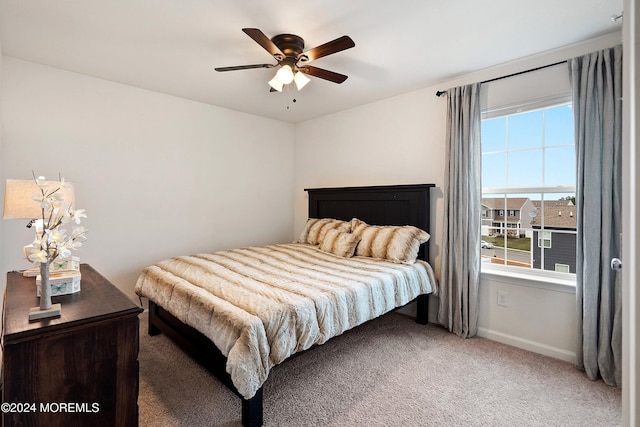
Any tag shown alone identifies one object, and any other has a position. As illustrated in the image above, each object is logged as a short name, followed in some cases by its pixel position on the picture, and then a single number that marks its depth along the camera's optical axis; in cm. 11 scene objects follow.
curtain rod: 242
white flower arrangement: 131
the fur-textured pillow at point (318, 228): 361
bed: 164
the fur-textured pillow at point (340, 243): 320
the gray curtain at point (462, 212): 278
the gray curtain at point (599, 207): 208
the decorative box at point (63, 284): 154
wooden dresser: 112
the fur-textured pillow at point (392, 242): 293
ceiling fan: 197
